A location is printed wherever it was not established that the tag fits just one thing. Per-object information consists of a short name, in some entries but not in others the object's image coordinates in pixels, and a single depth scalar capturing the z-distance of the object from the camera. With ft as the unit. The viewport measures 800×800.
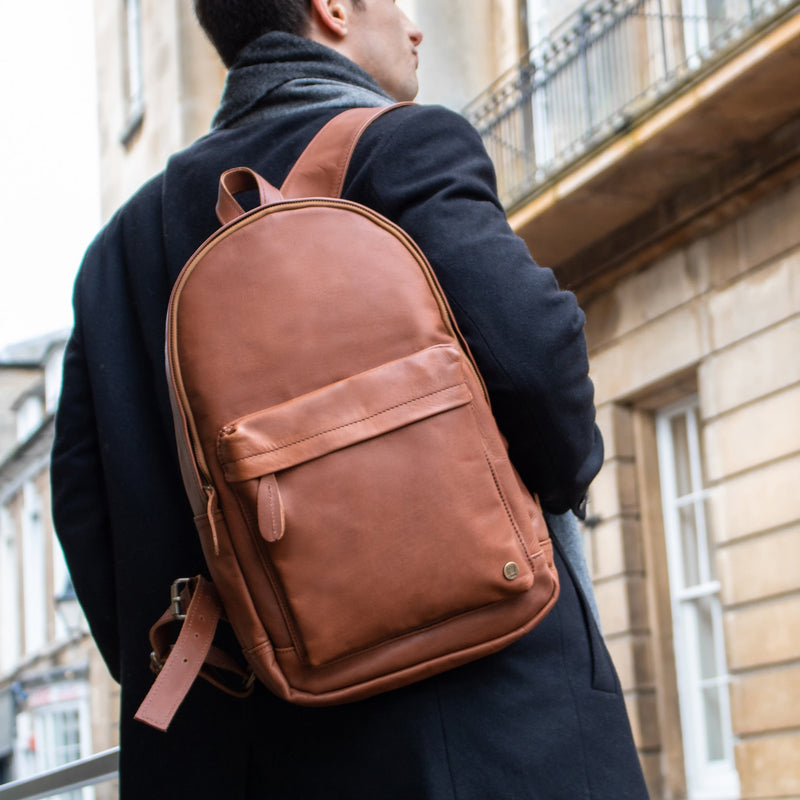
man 6.16
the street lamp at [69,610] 61.06
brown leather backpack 6.09
